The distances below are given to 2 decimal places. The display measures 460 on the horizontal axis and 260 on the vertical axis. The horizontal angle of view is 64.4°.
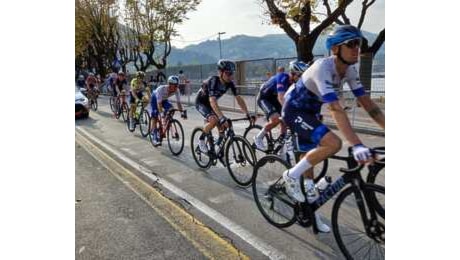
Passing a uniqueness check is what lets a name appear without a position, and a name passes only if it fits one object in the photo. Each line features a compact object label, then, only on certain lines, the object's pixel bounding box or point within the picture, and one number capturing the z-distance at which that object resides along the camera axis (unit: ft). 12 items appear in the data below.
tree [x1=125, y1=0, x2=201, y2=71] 96.68
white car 46.98
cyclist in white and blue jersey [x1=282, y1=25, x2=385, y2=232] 10.19
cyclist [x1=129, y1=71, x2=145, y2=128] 34.42
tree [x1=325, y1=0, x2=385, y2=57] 52.27
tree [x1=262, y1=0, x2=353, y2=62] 47.21
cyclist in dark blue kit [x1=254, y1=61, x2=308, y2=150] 19.02
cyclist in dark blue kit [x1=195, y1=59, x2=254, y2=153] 18.66
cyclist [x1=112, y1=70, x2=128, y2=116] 42.14
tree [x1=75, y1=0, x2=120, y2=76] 108.06
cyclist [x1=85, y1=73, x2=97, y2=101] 59.52
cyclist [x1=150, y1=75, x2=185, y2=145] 25.82
